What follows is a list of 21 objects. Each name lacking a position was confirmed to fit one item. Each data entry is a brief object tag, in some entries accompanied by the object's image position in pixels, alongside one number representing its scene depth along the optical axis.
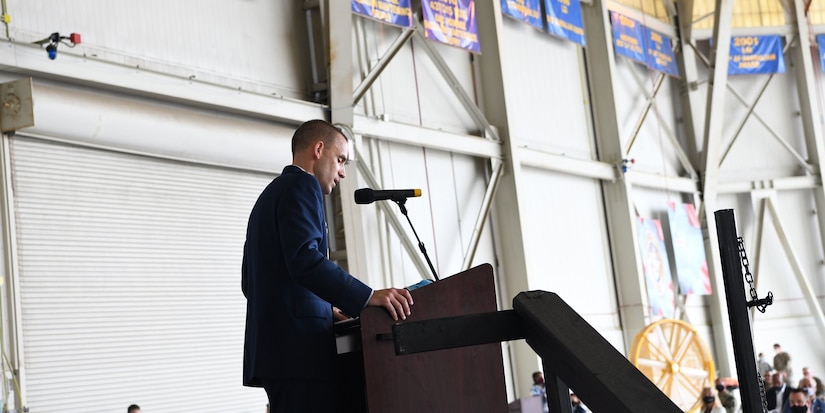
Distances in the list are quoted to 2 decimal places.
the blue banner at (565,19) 15.87
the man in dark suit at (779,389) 11.51
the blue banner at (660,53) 18.47
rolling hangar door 8.16
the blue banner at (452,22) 13.12
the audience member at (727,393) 10.65
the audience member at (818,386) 13.00
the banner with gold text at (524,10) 14.71
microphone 3.60
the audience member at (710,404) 10.83
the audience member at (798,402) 10.39
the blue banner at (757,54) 19.81
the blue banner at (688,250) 17.64
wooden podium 2.65
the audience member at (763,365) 17.49
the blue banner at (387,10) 11.92
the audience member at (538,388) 12.27
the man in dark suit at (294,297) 2.86
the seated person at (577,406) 10.71
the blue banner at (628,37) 17.48
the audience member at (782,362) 17.20
